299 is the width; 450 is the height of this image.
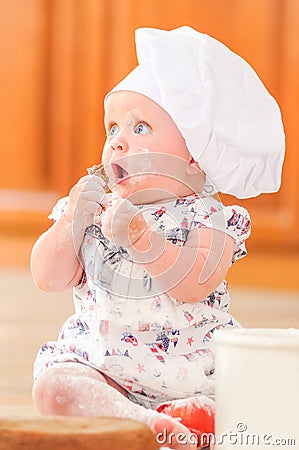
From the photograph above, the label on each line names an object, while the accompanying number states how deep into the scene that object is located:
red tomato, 2.12
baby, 2.22
